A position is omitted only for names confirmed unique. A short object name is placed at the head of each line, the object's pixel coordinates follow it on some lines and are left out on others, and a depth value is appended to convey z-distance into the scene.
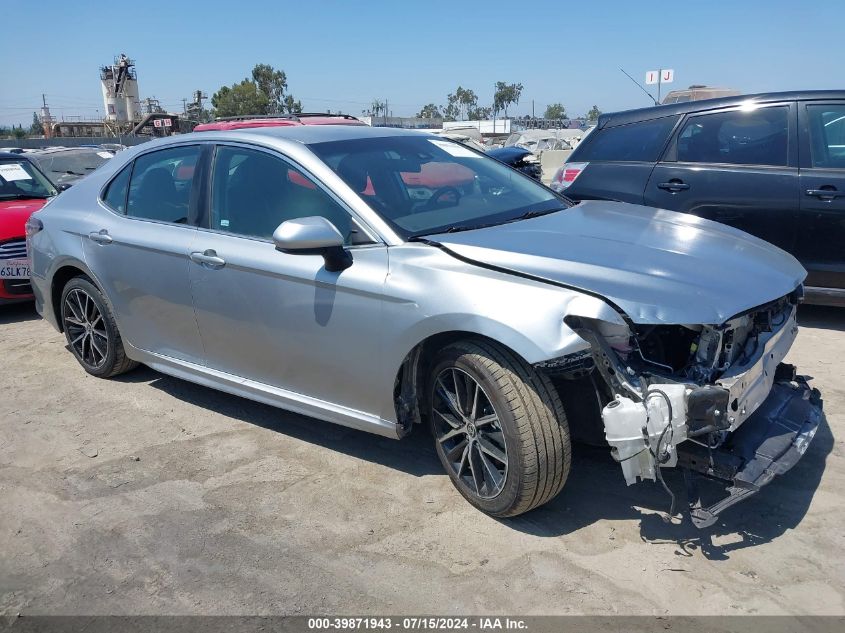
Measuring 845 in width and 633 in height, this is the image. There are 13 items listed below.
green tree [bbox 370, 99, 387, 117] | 83.24
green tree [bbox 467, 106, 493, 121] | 110.21
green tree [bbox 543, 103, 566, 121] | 116.69
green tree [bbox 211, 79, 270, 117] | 77.12
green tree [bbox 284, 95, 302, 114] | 81.19
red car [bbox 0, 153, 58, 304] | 6.71
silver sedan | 2.83
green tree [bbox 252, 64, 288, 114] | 85.38
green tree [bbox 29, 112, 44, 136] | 77.18
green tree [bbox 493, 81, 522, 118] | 107.88
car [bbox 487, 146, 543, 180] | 6.92
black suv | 5.37
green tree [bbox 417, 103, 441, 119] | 120.31
